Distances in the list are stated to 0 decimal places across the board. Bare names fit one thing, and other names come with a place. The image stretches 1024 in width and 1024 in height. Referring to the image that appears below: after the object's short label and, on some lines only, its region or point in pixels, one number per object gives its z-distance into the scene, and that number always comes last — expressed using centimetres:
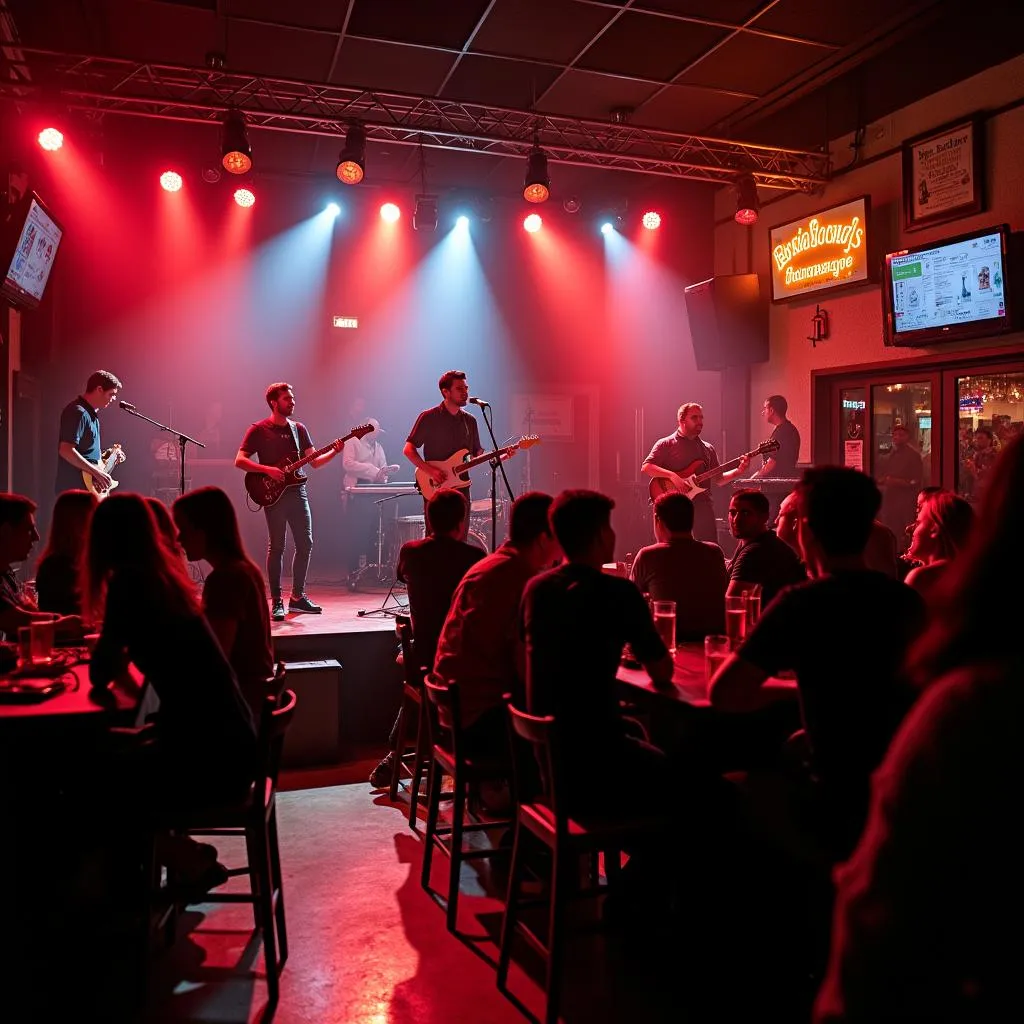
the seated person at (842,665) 210
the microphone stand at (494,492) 684
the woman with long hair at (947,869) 77
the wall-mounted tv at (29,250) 654
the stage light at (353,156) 712
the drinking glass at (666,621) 325
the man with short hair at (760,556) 400
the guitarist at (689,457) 739
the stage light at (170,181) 837
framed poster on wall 672
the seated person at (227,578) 318
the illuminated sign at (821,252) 772
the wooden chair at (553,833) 252
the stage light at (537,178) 750
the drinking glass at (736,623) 313
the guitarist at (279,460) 676
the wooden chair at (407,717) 426
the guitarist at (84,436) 689
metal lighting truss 669
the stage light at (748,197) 823
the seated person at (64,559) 397
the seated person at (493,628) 339
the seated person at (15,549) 354
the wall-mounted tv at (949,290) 643
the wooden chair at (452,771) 320
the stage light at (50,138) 681
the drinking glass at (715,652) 282
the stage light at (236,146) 676
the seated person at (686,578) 380
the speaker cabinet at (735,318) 907
